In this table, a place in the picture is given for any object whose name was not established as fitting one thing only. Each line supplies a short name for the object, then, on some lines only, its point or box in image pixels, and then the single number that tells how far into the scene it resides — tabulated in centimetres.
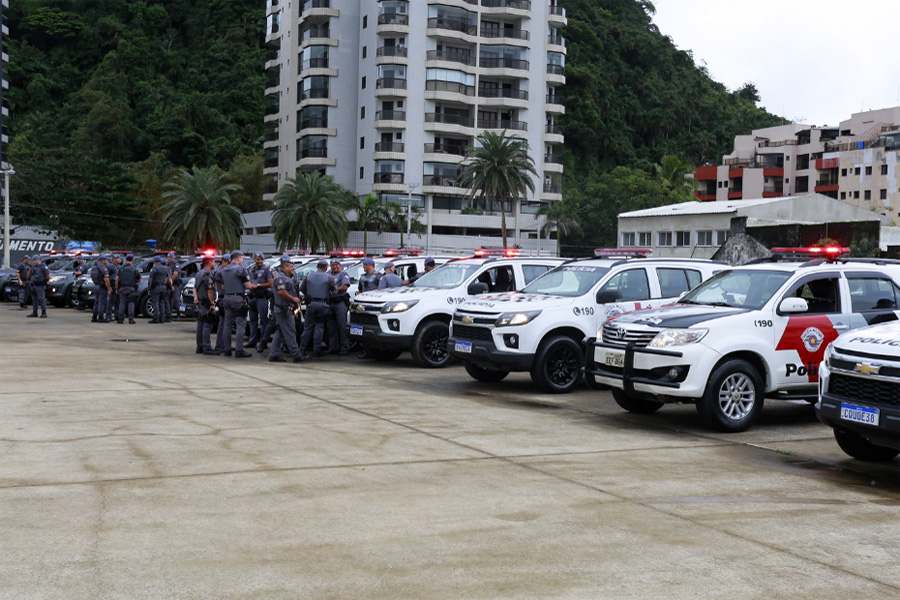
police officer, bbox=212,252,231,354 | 1809
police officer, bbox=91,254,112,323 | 2666
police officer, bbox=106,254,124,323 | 2683
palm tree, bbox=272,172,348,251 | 6606
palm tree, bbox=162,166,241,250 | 6888
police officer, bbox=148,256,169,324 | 2672
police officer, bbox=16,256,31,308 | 3347
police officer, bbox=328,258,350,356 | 1786
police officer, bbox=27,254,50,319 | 2793
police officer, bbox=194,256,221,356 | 1856
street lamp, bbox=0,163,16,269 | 6017
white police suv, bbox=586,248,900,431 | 1041
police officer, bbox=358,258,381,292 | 1877
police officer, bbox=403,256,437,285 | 1937
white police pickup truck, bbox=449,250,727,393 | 1320
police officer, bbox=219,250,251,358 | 1767
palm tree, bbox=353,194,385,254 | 7244
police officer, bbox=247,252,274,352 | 1855
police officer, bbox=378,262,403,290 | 1833
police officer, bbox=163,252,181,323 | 2738
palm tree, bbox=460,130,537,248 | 7162
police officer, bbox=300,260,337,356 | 1747
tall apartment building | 7550
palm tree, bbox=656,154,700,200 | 8450
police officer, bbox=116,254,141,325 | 2662
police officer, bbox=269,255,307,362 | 1702
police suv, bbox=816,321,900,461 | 808
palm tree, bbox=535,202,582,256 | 7919
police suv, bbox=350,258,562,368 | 1627
